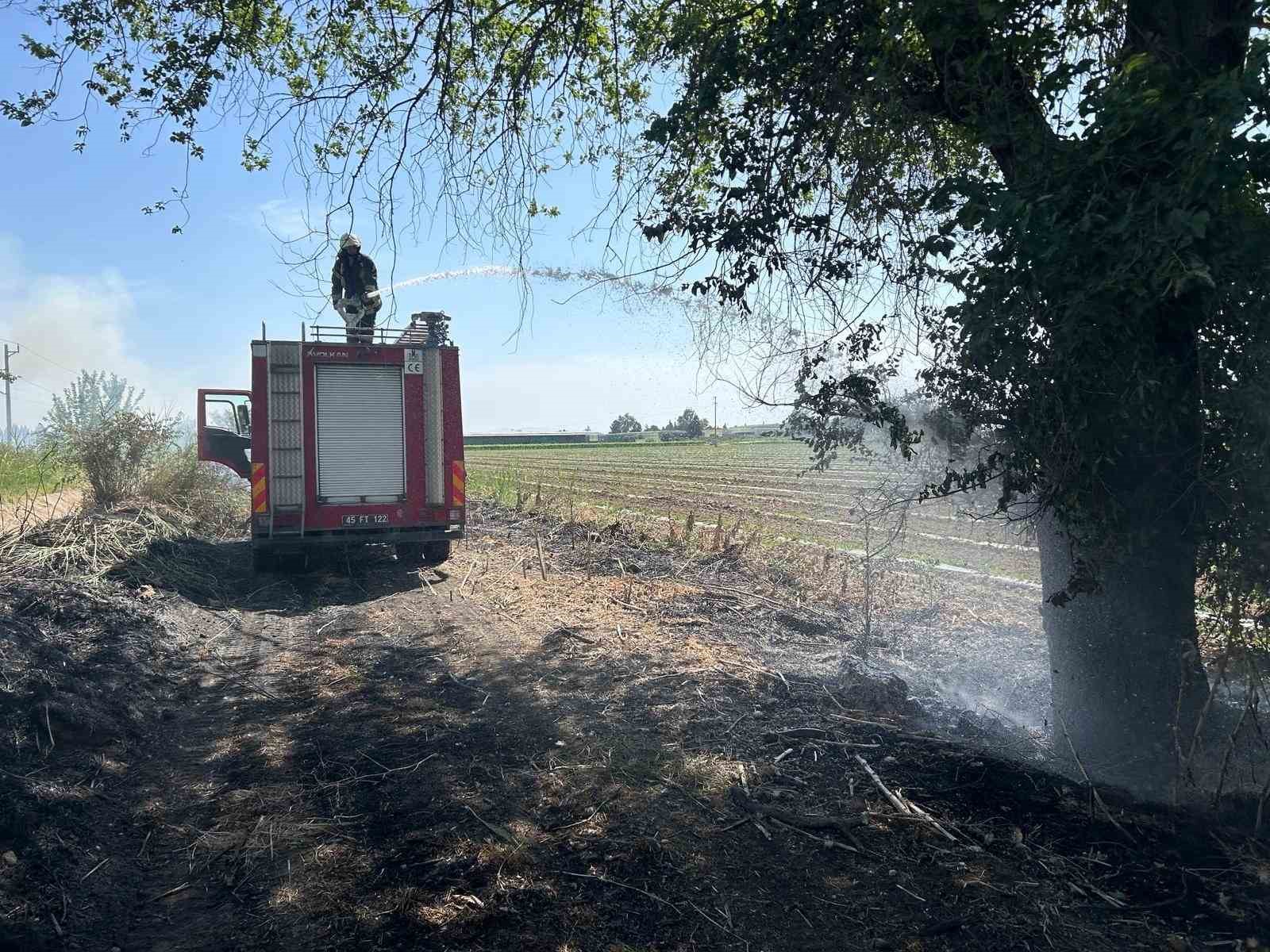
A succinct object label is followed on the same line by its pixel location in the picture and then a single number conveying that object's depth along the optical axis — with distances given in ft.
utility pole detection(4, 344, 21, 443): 204.33
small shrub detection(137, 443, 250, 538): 46.44
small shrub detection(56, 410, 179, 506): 44.27
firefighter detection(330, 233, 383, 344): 36.96
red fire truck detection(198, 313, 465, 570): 35.58
